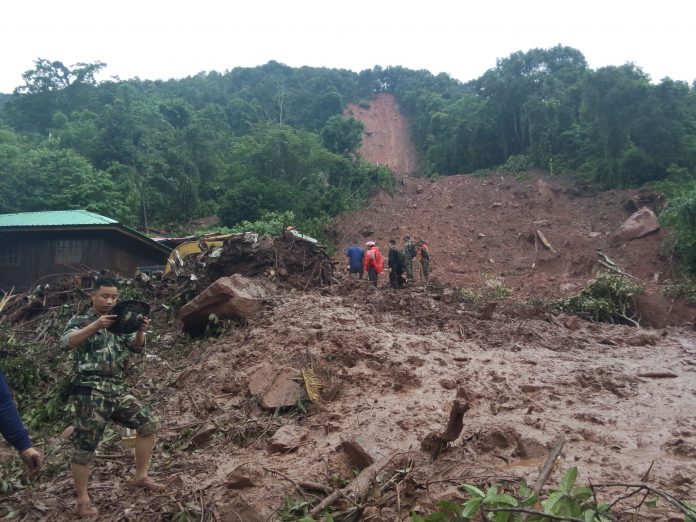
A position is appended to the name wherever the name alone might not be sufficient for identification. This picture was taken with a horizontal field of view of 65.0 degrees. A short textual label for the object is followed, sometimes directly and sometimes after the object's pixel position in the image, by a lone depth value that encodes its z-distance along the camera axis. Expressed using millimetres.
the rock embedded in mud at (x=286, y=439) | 4102
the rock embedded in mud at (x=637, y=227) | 19234
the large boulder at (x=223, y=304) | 7348
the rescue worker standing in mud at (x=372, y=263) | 11422
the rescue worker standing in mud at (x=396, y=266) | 11703
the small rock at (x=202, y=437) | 4547
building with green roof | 15023
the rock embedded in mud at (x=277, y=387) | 5035
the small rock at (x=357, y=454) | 3650
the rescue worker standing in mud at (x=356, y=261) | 12352
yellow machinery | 10758
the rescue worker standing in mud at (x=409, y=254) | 12694
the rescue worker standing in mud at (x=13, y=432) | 2805
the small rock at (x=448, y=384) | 5211
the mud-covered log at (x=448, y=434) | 3455
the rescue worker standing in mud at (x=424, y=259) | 13939
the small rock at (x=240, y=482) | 3484
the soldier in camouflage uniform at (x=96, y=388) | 3270
